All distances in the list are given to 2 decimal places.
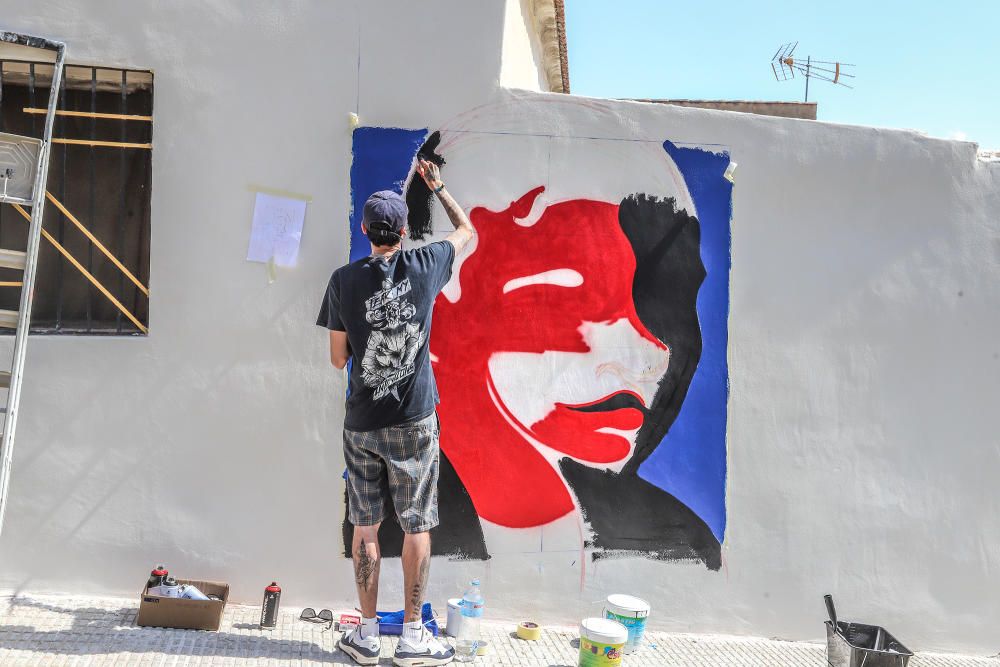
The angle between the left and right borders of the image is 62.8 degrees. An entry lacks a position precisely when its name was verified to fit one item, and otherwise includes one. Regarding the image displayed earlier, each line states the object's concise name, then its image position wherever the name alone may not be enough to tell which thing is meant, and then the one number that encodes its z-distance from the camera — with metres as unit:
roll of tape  3.68
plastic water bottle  3.42
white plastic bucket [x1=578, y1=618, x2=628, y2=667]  3.36
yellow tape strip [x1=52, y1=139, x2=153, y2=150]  3.62
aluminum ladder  3.03
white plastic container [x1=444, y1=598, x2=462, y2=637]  3.56
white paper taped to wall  3.68
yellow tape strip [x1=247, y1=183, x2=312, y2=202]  3.68
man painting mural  3.14
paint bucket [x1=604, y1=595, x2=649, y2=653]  3.70
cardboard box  3.37
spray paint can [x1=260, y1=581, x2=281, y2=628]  3.50
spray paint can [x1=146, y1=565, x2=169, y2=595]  3.45
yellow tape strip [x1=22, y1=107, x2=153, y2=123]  3.57
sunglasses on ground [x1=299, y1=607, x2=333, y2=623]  3.61
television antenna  6.39
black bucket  3.35
